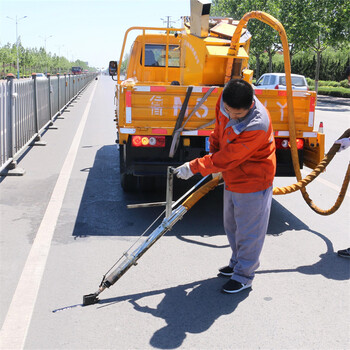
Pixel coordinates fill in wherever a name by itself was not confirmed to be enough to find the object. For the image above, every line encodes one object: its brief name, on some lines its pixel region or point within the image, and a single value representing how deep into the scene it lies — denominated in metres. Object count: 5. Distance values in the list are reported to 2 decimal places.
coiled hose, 5.24
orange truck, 5.73
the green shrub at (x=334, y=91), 36.94
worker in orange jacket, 3.73
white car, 24.14
